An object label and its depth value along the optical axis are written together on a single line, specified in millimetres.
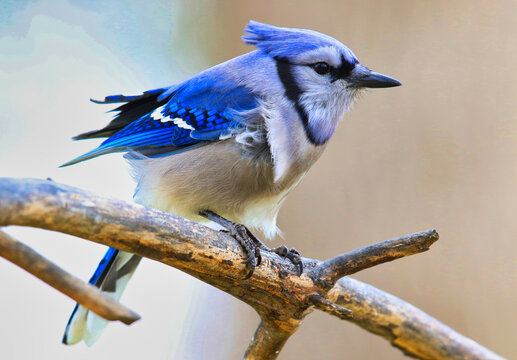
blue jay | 4671
